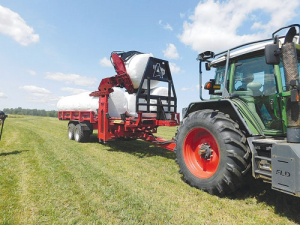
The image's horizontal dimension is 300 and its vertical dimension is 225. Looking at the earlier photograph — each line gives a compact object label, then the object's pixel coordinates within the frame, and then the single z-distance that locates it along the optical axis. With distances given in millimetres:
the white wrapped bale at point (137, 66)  6805
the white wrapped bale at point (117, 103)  7711
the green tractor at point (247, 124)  2750
